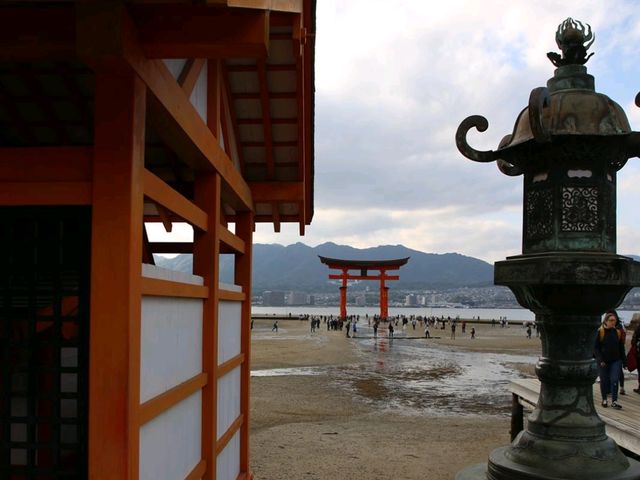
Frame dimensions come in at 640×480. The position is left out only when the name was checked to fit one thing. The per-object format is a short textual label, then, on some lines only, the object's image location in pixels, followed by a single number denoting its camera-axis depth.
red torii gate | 59.53
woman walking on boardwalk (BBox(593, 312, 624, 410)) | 8.91
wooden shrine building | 3.52
